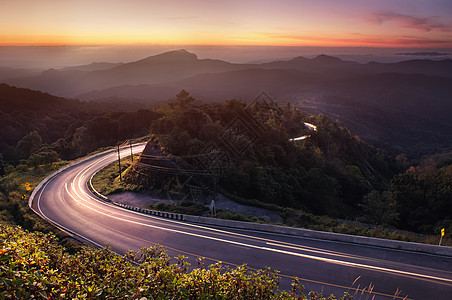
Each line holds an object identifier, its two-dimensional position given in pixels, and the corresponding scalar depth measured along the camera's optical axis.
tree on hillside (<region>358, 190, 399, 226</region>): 28.09
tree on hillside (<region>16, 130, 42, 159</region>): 64.62
